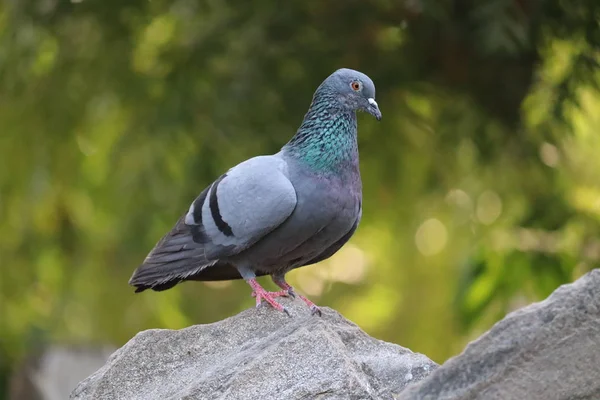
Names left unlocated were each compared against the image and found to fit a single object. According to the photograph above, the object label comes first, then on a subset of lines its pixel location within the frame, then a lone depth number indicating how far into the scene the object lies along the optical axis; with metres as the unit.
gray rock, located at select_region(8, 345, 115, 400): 18.81
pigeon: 8.75
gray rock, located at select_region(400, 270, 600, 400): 6.50
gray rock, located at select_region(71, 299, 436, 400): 7.79
